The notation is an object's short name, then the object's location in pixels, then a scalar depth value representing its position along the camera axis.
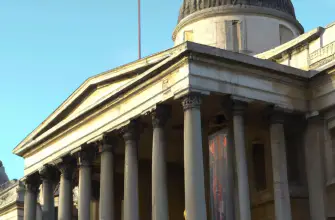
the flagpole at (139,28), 35.64
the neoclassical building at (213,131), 26.06
